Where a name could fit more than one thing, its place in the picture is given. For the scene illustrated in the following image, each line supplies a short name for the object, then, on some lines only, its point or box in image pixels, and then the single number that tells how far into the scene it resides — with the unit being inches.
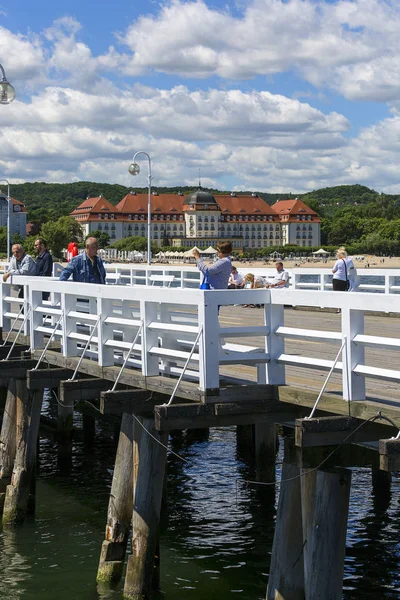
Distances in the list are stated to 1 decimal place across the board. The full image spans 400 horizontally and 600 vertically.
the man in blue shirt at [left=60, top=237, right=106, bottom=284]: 556.1
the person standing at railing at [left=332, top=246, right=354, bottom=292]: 817.5
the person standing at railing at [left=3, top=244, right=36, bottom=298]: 666.8
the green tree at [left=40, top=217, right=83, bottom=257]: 7578.7
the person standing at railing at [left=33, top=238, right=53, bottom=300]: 682.2
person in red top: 840.4
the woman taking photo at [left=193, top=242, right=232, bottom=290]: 469.1
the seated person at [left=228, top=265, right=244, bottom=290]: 943.5
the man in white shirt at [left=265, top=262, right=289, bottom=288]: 901.5
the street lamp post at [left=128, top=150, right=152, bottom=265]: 1439.5
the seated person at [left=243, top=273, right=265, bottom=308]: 953.5
